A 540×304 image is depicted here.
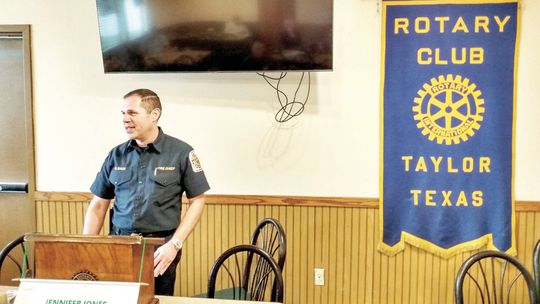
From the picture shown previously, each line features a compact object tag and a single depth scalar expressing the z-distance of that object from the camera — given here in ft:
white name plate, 3.71
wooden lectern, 3.84
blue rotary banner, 8.01
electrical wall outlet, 8.71
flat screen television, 7.57
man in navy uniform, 5.89
